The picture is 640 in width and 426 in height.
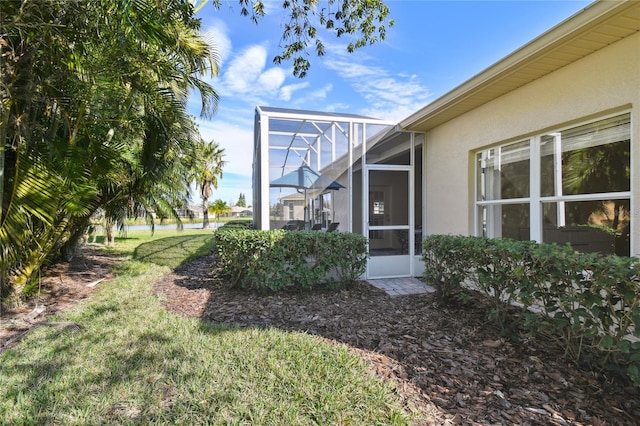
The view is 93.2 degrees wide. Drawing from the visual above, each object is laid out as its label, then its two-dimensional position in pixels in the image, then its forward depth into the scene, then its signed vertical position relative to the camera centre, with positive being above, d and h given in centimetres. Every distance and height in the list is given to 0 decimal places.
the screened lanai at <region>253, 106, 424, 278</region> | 674 +62
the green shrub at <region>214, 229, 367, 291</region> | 539 -82
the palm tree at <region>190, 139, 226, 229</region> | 3161 +419
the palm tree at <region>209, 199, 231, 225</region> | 4556 +97
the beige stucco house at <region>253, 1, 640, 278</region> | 349 +104
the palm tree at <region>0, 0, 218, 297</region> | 384 +191
